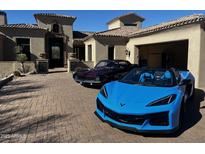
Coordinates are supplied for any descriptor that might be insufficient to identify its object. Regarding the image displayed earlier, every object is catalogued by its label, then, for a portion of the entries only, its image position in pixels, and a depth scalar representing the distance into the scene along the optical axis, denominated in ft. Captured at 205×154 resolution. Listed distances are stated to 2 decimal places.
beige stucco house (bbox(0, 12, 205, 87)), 29.18
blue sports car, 10.07
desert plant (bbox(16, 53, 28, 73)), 38.95
